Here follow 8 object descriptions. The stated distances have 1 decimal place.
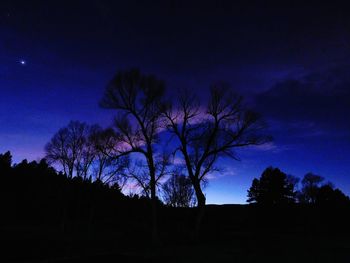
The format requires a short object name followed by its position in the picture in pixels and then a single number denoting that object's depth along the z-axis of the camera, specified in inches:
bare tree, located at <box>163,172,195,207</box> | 2380.7
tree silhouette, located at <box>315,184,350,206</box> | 1964.7
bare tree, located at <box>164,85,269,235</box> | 1056.2
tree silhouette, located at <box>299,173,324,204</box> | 3444.4
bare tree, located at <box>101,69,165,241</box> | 1051.3
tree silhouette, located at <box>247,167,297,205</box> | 1968.5
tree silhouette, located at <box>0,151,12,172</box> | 2544.0
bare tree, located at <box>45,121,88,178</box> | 1630.2
